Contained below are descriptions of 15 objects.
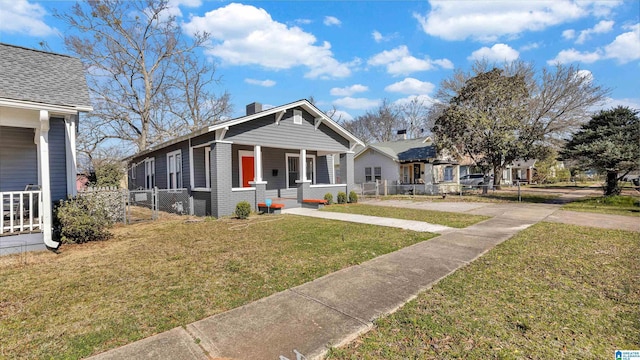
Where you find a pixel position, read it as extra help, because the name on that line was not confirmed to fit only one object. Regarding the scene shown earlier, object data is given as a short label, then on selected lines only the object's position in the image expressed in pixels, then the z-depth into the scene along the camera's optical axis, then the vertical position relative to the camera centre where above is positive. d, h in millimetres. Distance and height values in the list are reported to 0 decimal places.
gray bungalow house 11195 +1057
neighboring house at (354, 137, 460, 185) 23672 +994
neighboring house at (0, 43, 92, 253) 6035 +1424
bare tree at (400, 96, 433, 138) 43831 +9492
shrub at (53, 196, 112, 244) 6711 -897
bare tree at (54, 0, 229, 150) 20078 +9687
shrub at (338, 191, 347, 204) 14766 -1026
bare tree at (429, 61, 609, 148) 20097 +5404
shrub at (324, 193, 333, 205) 14172 -969
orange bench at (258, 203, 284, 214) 11703 -1197
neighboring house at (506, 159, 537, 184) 39069 +283
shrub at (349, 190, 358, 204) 15328 -1085
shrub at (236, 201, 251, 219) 10258 -1093
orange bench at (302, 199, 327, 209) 12915 -1162
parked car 28969 -516
